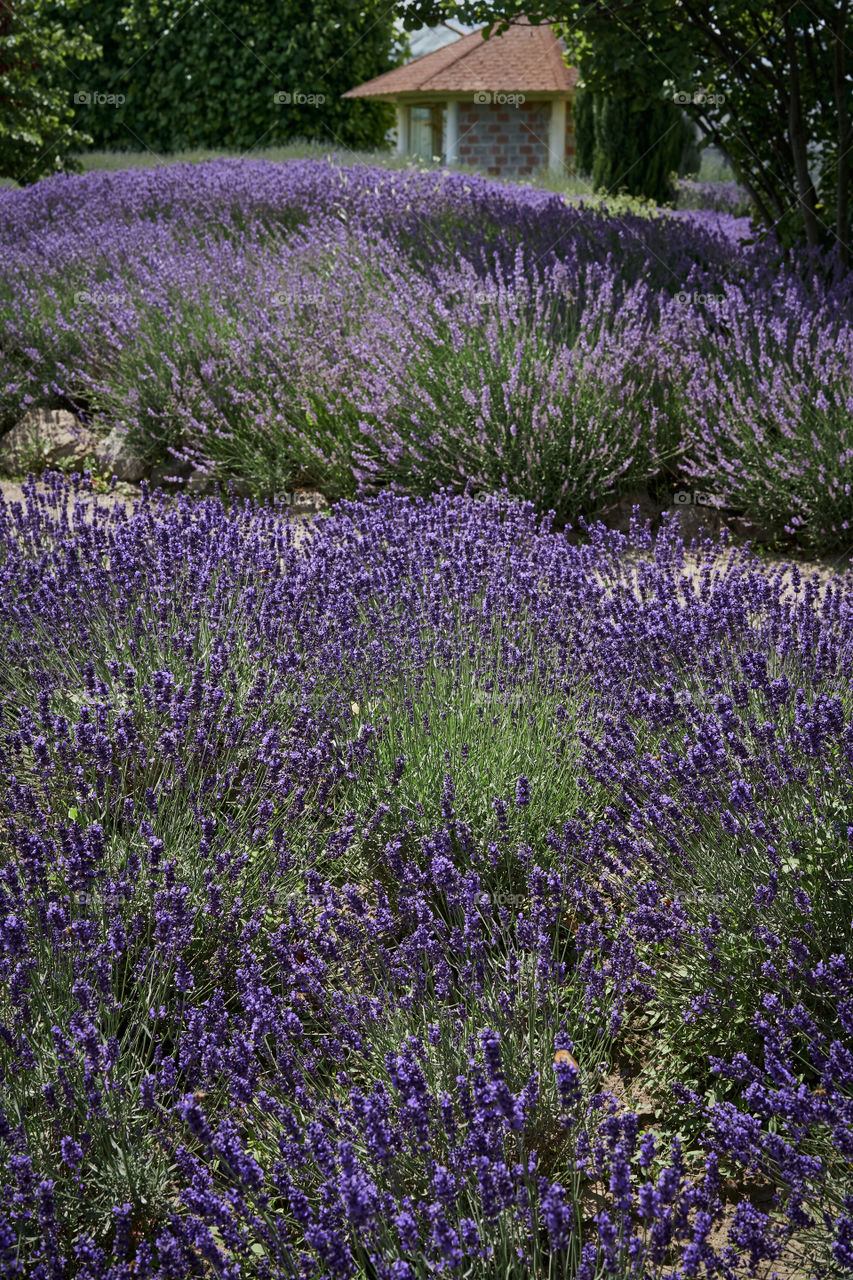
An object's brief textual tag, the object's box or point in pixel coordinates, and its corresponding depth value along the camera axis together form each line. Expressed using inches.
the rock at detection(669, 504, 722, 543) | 205.9
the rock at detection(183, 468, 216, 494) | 232.2
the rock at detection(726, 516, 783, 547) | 199.2
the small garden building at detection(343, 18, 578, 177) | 798.5
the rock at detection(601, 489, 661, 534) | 204.7
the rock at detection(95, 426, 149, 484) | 242.7
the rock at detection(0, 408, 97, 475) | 256.5
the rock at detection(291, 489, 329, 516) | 218.1
